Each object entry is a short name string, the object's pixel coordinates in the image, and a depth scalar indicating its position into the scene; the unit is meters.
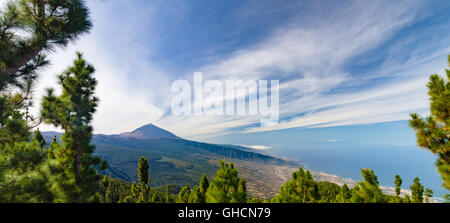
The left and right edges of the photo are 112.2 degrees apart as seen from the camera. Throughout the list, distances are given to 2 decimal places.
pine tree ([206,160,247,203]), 4.20
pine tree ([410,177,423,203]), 20.84
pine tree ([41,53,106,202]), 6.41
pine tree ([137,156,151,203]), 19.27
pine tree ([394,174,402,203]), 22.45
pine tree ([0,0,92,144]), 4.24
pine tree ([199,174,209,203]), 23.15
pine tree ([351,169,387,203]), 5.86
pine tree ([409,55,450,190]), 4.46
